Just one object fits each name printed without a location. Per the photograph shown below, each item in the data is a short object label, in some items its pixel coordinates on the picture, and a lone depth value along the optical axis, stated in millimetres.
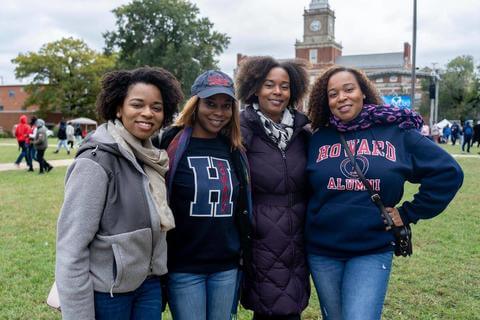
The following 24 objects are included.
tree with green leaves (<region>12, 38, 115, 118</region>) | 53281
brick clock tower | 86250
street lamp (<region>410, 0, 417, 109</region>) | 15898
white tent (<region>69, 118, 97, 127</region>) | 41134
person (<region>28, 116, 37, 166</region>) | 14523
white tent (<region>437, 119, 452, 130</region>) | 36519
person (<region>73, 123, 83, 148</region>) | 28369
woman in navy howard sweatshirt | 2711
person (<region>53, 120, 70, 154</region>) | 21908
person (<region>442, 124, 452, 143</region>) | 36688
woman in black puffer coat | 2875
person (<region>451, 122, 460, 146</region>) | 35562
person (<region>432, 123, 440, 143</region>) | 27028
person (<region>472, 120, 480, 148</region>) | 22822
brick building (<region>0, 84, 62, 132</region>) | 62884
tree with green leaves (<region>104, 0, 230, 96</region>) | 44781
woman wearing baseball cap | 2609
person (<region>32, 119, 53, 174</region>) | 13609
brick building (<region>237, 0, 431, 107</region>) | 86250
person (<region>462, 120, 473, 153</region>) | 23219
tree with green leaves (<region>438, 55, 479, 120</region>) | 54750
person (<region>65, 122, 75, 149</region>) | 22836
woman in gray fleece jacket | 2121
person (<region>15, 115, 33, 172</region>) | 14781
